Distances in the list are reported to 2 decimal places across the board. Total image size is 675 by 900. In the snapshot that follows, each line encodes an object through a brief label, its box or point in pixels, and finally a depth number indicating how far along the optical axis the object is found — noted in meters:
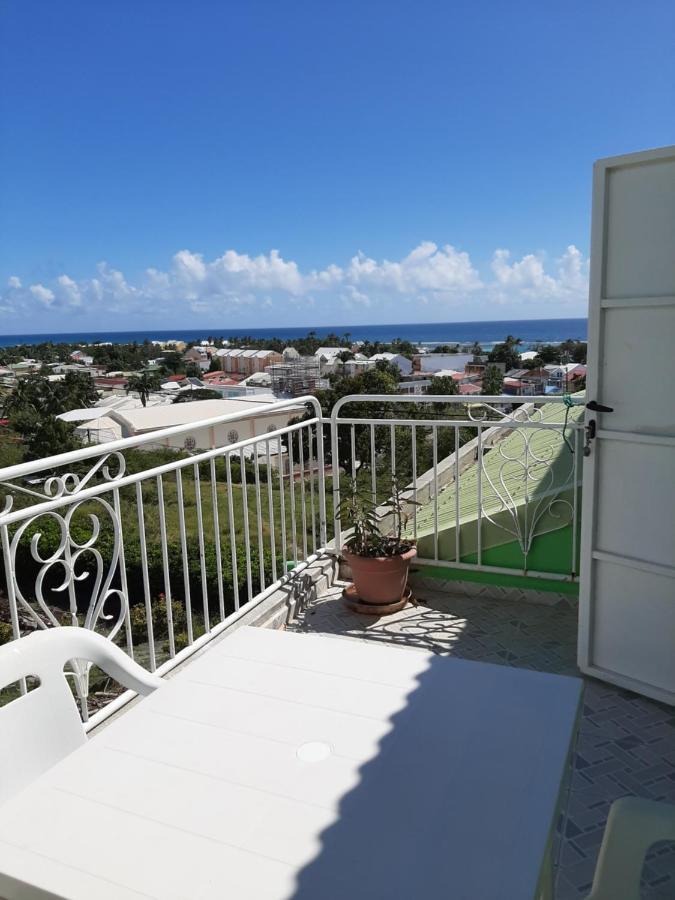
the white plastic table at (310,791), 0.97
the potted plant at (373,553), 3.71
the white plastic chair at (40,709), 1.41
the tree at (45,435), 29.09
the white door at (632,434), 2.57
